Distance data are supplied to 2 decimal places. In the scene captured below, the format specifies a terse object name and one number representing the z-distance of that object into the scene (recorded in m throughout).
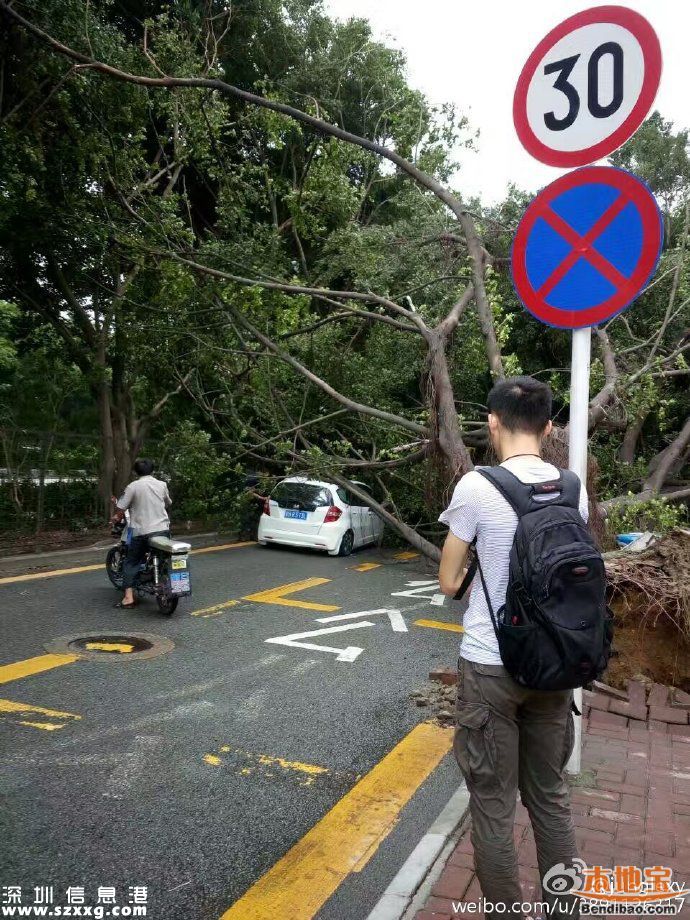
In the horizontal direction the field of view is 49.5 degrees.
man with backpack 2.15
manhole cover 6.24
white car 13.66
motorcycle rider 8.28
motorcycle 7.79
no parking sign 3.29
